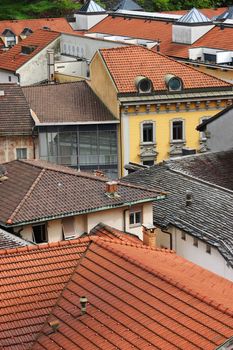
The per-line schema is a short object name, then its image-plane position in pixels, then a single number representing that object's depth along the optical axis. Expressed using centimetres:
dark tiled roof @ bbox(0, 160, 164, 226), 3547
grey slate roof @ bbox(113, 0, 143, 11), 12080
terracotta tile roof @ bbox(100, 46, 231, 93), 5966
